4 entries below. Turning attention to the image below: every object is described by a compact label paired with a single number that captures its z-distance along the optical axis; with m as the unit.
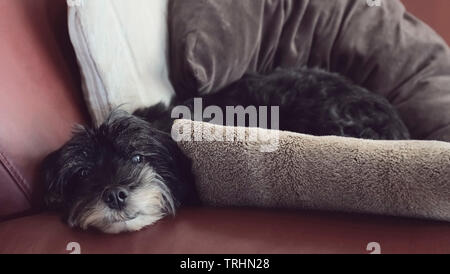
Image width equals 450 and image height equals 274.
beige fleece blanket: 0.97
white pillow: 1.23
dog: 1.11
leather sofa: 0.97
